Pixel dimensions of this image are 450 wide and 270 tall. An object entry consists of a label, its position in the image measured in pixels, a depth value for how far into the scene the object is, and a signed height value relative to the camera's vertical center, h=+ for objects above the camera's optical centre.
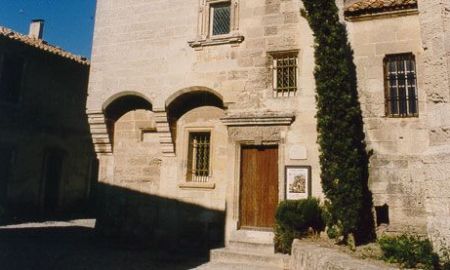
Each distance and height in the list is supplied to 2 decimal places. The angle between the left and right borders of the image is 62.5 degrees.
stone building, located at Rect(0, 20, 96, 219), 14.17 +2.62
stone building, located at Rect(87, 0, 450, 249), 8.11 +2.22
